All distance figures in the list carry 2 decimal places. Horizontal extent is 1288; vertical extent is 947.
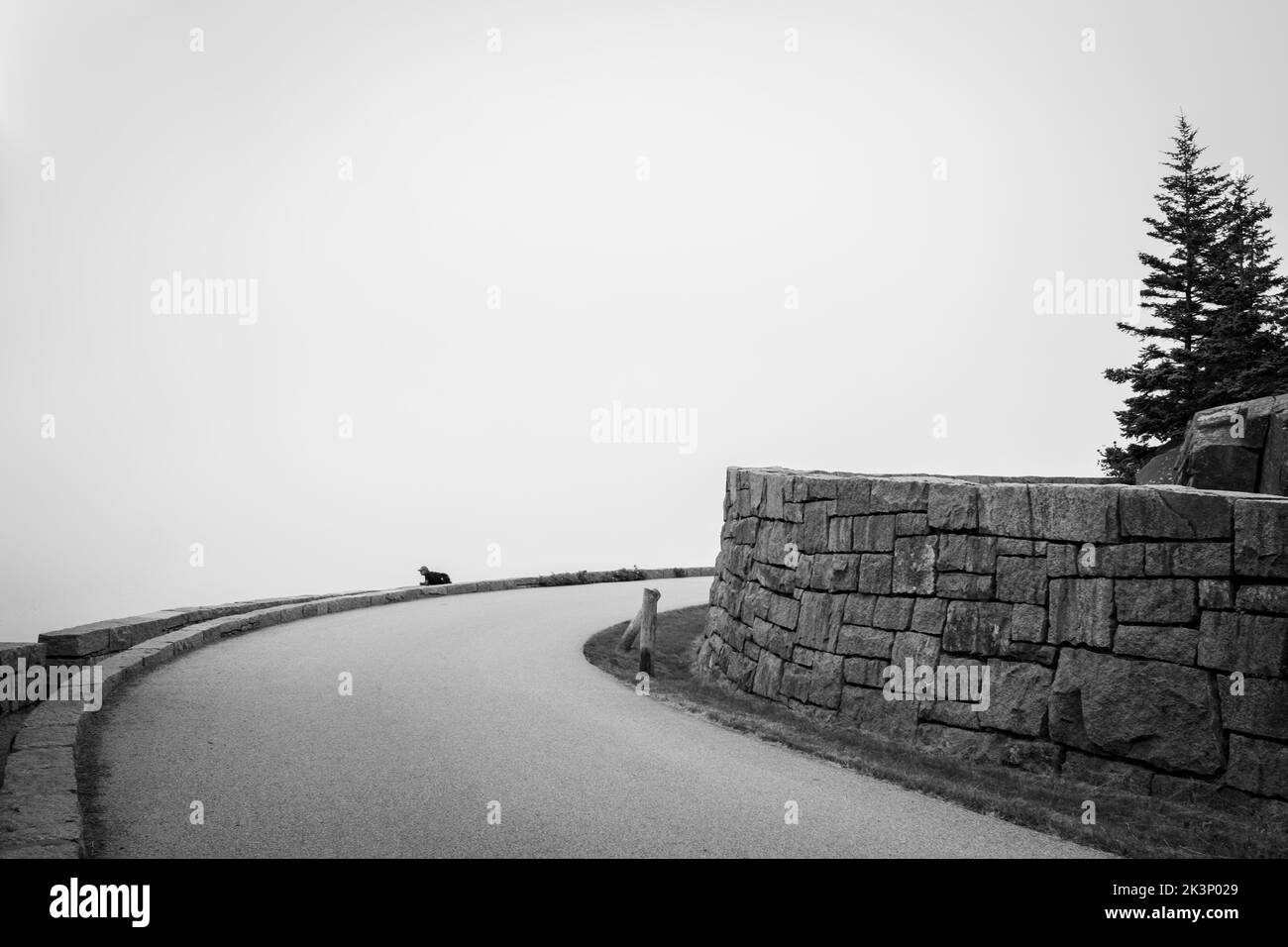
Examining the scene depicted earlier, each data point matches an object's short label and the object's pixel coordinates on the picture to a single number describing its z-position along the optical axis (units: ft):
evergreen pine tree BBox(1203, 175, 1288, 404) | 59.77
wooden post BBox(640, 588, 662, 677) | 43.73
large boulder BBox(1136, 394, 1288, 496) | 30.22
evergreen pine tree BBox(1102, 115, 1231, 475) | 69.15
